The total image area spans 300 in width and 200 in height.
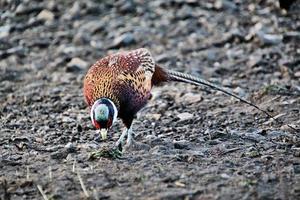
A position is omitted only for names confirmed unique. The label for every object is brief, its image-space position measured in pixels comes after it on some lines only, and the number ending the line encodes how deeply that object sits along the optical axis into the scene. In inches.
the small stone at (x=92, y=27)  737.0
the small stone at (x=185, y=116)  505.4
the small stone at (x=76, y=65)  646.5
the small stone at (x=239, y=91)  555.8
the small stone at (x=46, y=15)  774.5
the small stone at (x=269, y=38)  666.8
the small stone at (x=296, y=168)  365.2
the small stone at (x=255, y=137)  437.4
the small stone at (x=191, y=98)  549.0
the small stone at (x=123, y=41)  697.0
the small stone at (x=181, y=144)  429.4
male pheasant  414.3
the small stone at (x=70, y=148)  422.6
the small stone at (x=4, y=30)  733.9
